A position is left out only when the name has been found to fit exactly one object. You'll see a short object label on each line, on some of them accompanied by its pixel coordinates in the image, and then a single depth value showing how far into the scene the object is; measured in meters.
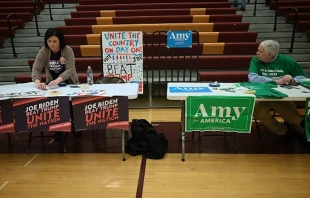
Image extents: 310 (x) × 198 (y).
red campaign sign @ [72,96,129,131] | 2.80
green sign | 2.70
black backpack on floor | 3.05
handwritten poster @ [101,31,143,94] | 4.46
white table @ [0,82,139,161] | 2.83
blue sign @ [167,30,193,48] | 4.42
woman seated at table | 3.17
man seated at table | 3.21
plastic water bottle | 3.33
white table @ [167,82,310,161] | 2.71
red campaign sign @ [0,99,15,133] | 2.84
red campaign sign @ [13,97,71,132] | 2.79
